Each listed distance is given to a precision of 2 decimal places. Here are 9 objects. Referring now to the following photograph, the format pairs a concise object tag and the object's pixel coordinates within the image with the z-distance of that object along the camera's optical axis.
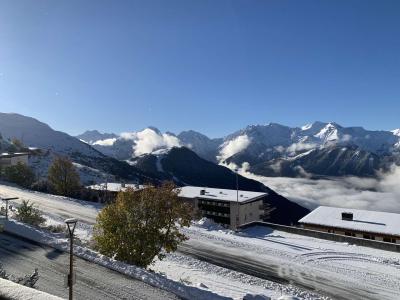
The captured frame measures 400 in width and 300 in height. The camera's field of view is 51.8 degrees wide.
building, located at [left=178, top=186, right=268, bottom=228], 93.06
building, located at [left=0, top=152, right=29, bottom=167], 111.00
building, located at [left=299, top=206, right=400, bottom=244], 64.38
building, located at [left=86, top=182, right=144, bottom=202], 87.07
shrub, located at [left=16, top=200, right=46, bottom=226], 43.69
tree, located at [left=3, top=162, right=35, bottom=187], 94.19
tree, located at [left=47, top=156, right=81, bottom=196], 86.50
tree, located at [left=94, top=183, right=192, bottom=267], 31.94
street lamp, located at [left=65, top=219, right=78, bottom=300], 19.47
